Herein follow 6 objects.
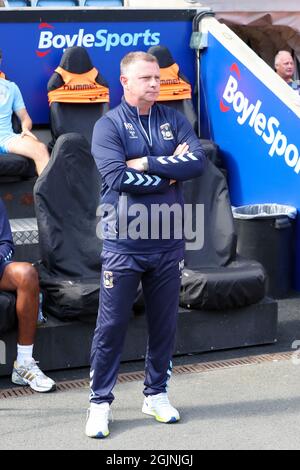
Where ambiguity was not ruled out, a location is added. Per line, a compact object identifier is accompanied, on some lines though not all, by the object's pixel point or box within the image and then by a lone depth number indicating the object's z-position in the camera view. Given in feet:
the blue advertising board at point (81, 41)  49.60
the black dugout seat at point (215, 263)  35.94
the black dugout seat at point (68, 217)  37.01
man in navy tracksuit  27.25
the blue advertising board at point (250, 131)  46.03
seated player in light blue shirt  44.57
